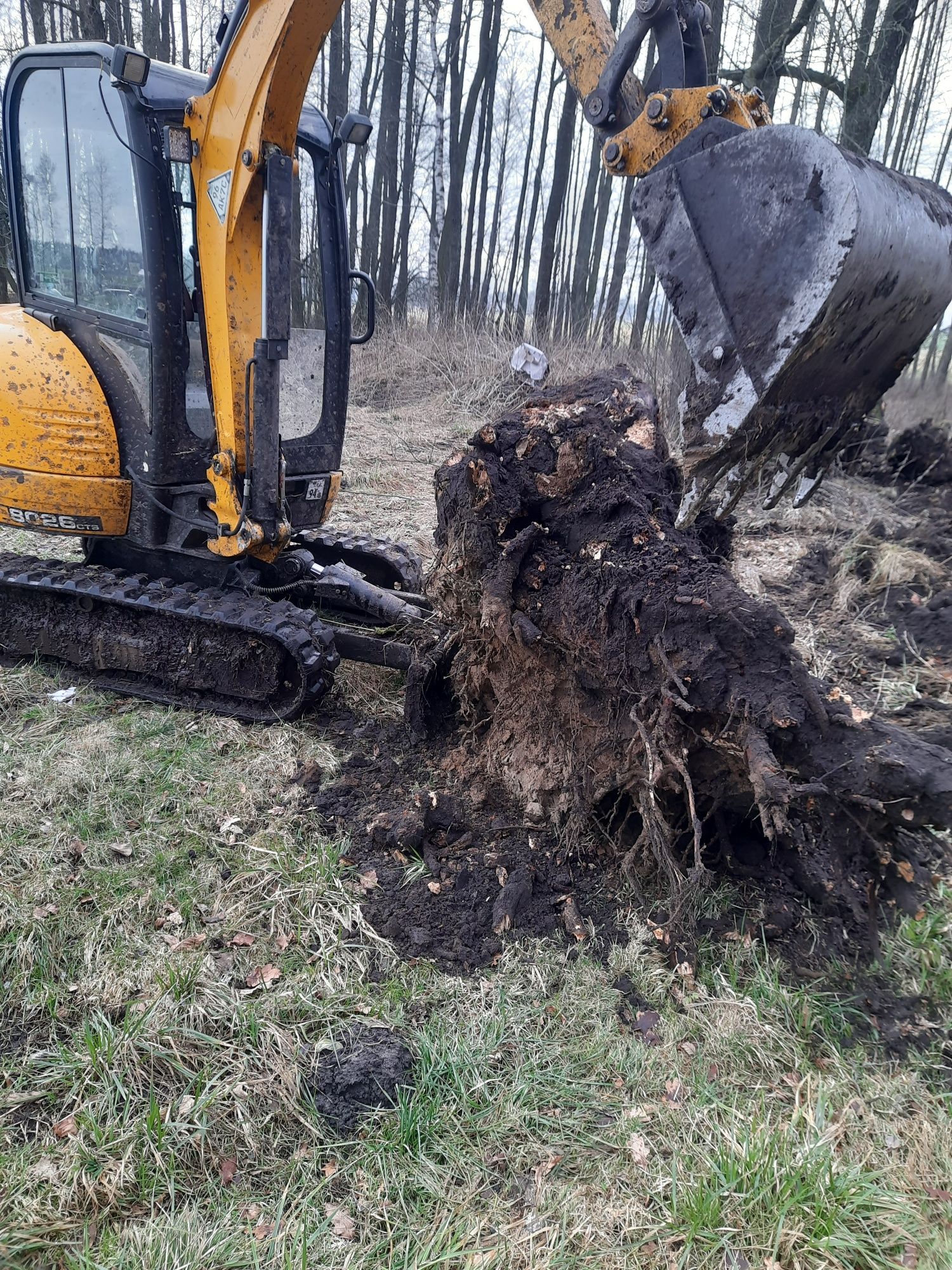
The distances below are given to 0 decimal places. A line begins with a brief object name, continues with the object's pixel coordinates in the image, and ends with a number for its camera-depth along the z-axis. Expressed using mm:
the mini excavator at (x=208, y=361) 2910
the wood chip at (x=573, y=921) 2990
